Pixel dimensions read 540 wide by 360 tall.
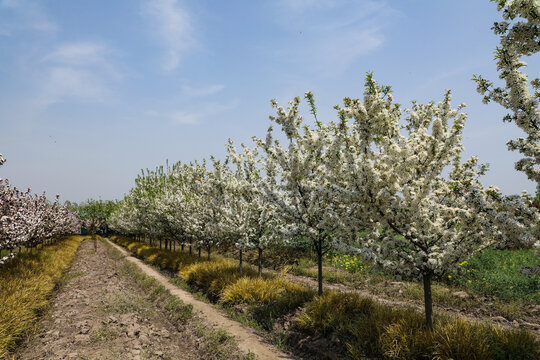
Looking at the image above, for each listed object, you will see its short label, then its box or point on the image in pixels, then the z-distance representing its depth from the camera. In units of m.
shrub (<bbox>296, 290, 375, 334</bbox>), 7.67
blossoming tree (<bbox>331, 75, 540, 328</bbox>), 5.96
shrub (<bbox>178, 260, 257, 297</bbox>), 12.42
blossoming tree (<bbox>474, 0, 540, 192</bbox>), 4.61
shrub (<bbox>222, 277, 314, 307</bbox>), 10.13
